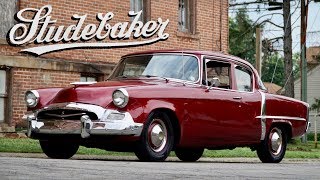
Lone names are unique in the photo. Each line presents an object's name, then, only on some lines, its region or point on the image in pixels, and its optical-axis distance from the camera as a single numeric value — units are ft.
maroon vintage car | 34.99
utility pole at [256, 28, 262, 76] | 74.77
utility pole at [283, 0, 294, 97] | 96.68
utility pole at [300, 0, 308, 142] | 93.91
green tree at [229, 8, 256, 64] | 105.40
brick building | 65.98
